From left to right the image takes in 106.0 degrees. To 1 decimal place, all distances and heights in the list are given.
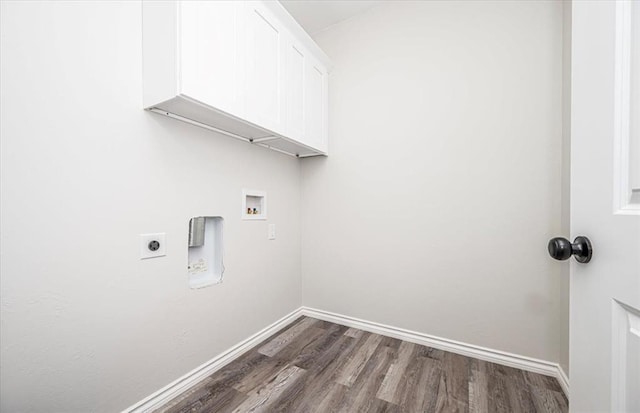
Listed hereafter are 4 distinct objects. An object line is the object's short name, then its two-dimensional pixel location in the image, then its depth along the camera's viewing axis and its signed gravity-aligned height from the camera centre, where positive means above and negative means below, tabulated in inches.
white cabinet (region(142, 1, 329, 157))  43.8 +29.2
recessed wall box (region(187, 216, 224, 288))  60.6 -12.5
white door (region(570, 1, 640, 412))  16.6 -0.3
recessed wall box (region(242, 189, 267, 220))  70.1 -0.2
